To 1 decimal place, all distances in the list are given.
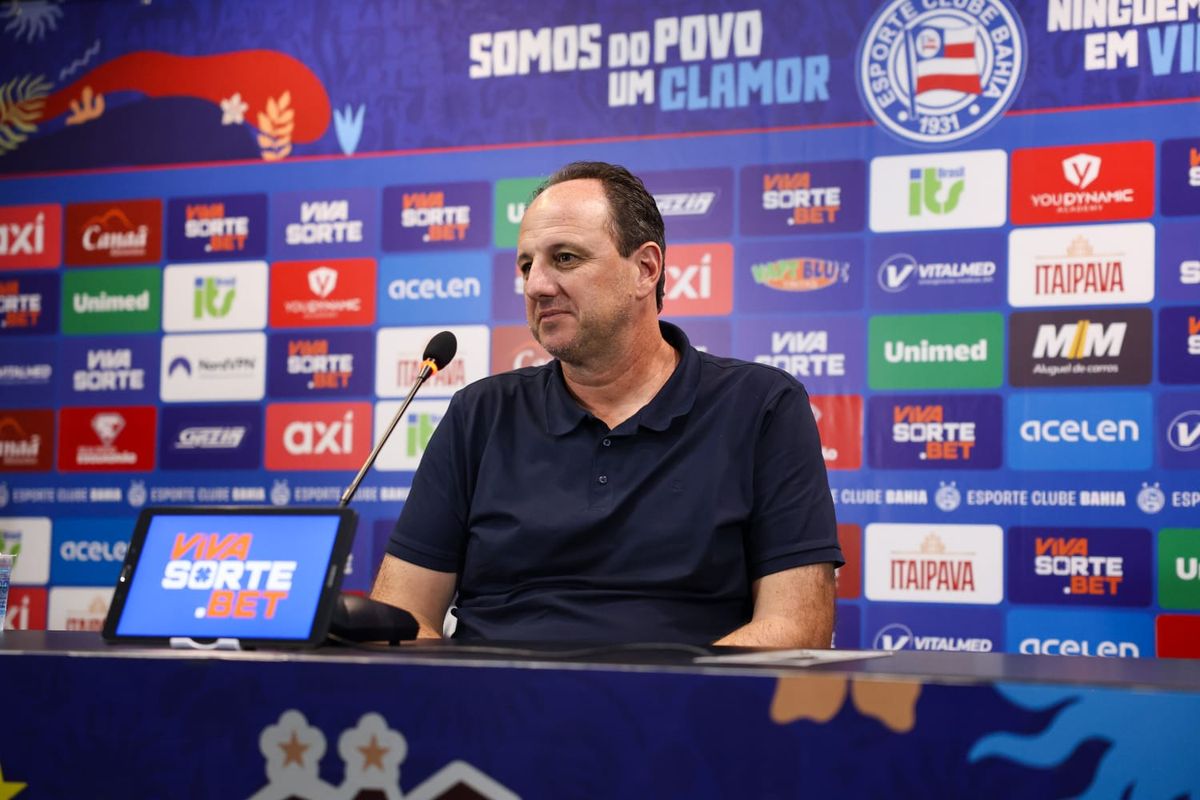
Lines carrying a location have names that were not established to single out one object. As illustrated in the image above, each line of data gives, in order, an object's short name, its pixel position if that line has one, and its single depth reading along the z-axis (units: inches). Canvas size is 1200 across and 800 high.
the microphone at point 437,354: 181.0
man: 179.9
